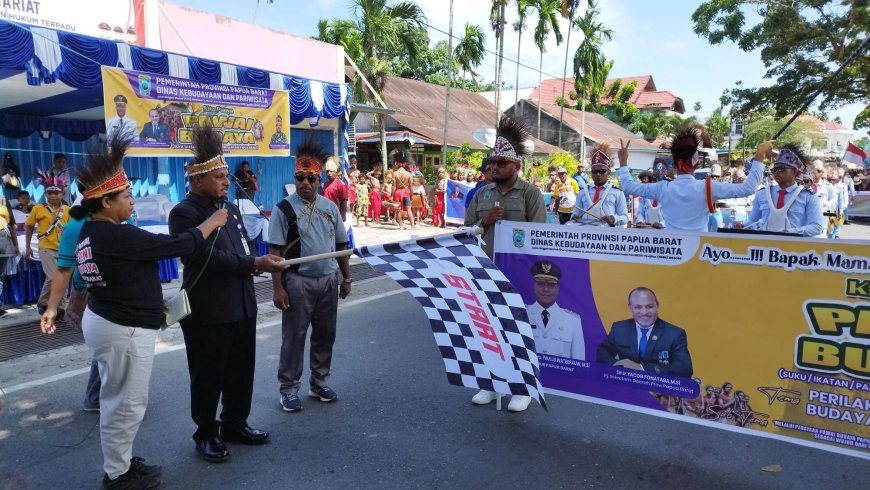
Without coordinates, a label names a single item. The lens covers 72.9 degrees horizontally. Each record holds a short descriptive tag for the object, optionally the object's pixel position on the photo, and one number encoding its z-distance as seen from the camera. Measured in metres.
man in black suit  3.42
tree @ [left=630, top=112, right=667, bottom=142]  49.94
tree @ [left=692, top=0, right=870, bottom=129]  20.02
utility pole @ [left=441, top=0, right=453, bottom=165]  22.53
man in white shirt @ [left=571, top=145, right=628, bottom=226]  7.42
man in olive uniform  4.41
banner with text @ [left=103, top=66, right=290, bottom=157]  8.11
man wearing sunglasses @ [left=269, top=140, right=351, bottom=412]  4.24
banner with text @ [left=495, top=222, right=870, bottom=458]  2.92
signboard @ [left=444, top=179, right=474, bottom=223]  17.16
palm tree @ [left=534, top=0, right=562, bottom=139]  31.61
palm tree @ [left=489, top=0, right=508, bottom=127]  28.28
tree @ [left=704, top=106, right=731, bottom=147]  60.29
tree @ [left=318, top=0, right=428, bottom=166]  22.52
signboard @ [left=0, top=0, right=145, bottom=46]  9.86
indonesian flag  14.01
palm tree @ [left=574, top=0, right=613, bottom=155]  38.47
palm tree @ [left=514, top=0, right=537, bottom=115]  29.19
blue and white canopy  7.13
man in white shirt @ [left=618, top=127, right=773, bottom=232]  5.11
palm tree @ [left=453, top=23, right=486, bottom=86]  27.08
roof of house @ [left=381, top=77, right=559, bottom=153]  26.86
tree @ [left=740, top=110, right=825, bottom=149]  52.56
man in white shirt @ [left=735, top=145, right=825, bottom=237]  5.91
